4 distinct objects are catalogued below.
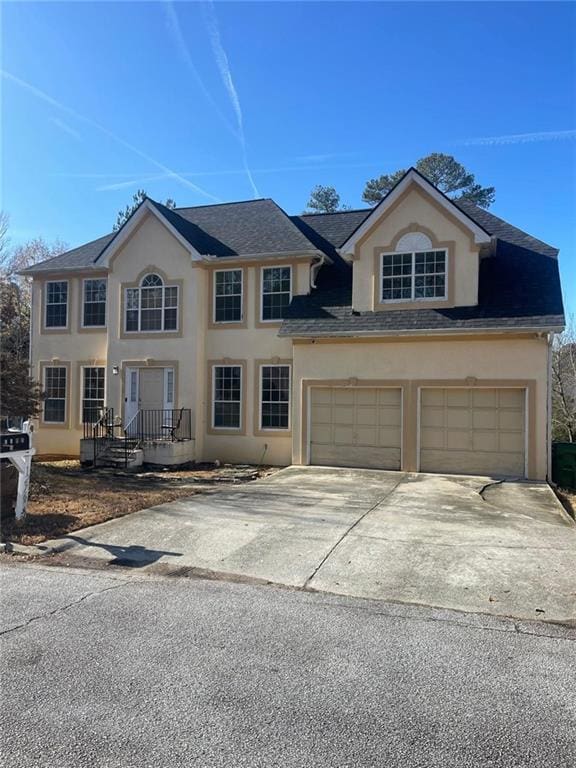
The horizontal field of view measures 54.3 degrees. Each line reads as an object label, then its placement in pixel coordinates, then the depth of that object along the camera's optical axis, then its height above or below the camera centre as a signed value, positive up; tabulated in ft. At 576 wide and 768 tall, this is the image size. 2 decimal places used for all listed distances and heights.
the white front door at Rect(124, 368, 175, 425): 59.06 +0.94
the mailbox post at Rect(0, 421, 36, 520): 26.24 -2.69
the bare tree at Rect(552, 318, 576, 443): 69.31 +1.34
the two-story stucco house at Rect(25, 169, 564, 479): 46.24 +5.96
